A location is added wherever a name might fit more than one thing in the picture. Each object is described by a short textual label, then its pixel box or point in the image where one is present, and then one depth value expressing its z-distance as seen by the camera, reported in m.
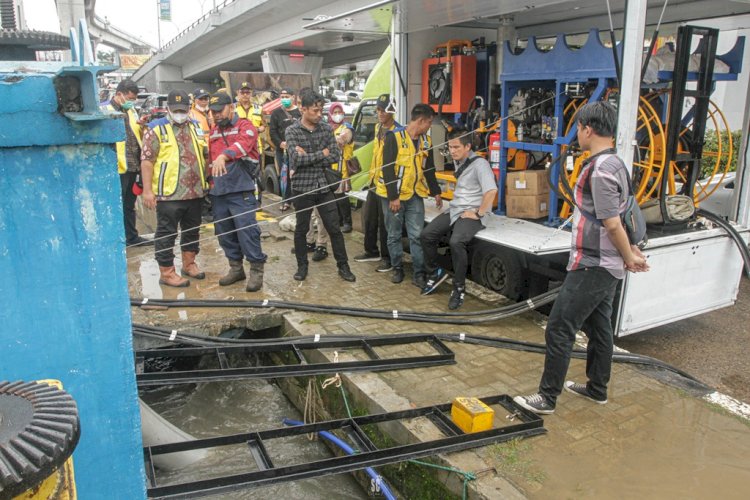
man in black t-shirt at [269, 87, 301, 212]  8.84
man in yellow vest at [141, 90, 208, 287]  5.56
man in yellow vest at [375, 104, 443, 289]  5.91
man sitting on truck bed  5.50
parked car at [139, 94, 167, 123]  7.58
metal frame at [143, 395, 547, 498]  2.85
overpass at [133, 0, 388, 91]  19.81
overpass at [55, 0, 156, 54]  59.07
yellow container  3.40
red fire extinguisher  6.54
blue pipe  3.34
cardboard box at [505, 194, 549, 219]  6.11
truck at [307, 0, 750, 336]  4.94
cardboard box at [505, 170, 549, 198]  6.07
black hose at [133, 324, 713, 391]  4.42
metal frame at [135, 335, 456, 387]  3.71
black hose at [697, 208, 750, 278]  5.27
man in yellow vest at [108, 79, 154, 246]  6.79
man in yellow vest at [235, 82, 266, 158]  9.25
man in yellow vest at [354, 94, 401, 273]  6.25
